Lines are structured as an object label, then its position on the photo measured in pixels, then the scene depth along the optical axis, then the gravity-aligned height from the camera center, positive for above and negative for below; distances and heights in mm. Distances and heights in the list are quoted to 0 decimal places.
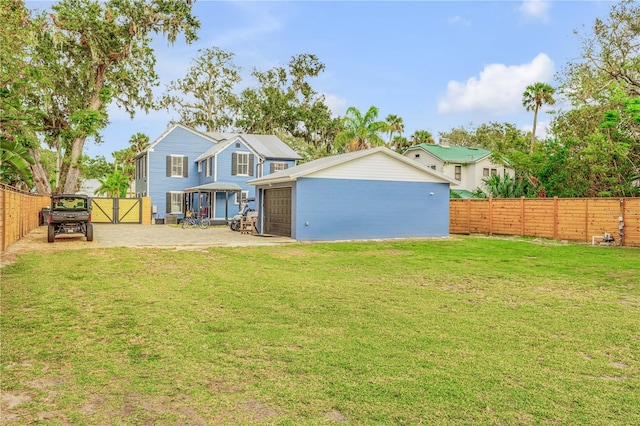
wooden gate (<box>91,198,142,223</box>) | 31578 +94
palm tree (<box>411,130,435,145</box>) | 49938 +8190
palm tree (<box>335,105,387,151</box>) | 32938 +5979
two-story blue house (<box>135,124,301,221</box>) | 32750 +3251
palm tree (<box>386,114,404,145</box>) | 48438 +9514
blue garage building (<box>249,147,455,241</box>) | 18875 +568
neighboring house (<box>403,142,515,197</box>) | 39281 +4046
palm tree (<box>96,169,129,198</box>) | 39156 +2336
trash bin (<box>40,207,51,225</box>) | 27341 -284
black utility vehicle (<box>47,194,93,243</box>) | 16969 -176
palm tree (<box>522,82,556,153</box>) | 39250 +9953
